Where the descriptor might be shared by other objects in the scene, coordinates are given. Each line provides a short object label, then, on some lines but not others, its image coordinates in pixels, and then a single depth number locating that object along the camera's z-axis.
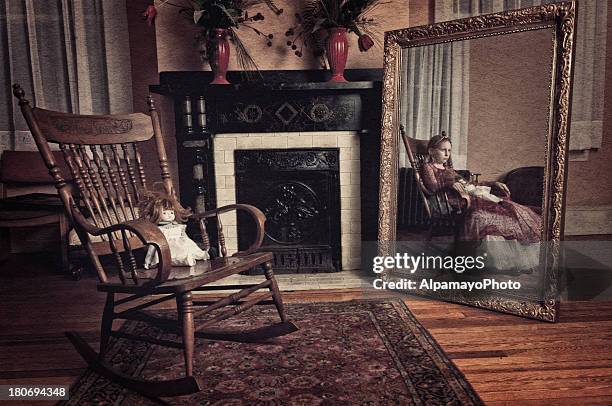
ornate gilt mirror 2.46
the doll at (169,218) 2.26
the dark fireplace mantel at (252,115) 3.16
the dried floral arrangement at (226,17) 3.04
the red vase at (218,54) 3.10
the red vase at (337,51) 3.12
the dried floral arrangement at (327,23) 3.12
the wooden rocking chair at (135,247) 1.81
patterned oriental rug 1.81
